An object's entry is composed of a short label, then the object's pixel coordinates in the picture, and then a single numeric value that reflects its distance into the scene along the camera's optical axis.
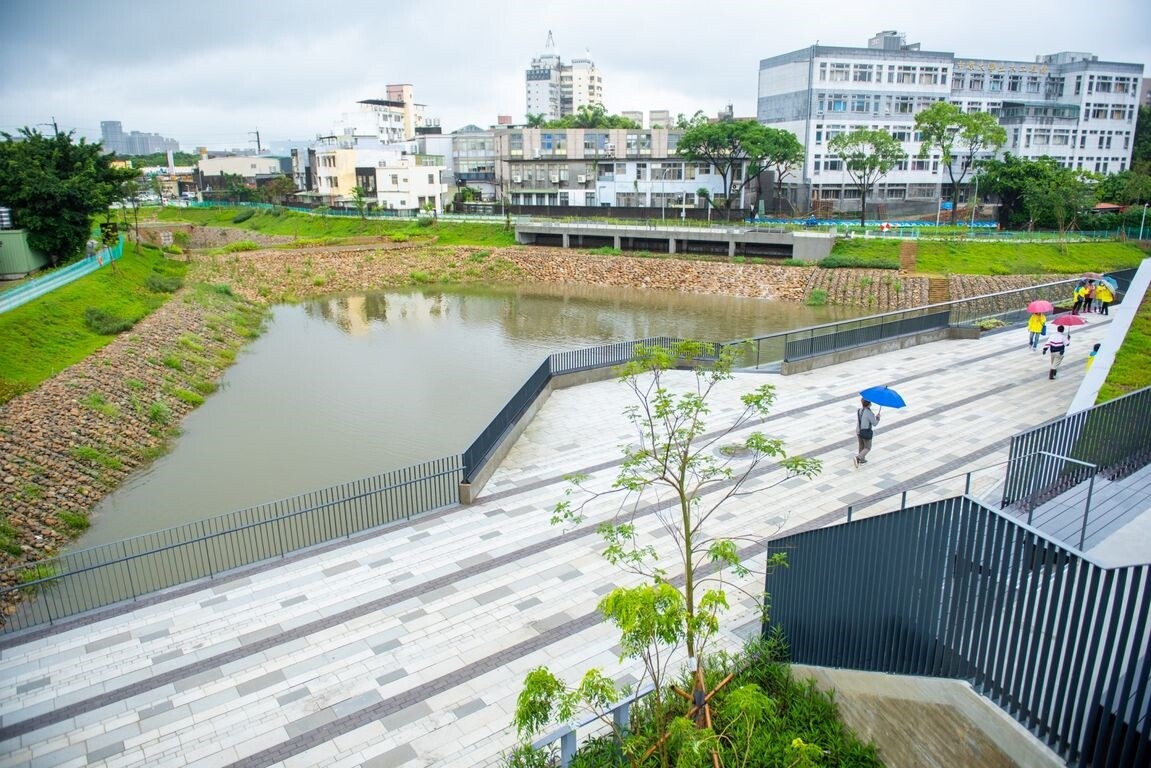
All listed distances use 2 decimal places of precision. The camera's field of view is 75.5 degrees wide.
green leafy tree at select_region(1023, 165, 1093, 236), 43.53
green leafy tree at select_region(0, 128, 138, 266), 33.03
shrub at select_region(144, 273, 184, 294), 38.34
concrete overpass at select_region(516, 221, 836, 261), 45.44
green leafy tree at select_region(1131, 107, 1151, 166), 56.97
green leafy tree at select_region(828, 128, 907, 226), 48.62
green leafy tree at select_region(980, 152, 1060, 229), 47.15
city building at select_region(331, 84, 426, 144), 97.81
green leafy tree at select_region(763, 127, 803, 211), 52.41
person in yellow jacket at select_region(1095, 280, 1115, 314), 25.64
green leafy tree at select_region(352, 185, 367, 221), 72.24
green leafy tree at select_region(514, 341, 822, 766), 6.01
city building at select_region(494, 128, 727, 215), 64.75
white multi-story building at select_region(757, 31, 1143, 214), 54.50
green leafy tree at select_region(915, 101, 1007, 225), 45.22
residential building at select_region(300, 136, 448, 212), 77.94
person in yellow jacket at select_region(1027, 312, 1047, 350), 22.02
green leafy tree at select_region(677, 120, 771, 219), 52.47
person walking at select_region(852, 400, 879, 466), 14.84
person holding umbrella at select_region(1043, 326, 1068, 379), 19.25
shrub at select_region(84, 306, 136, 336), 27.56
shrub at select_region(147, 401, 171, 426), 21.66
